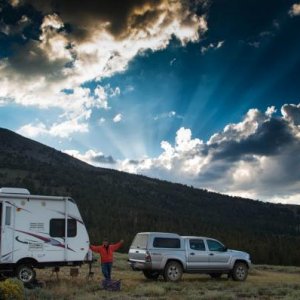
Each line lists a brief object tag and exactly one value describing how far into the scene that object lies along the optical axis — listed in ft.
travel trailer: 44.91
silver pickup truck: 50.68
